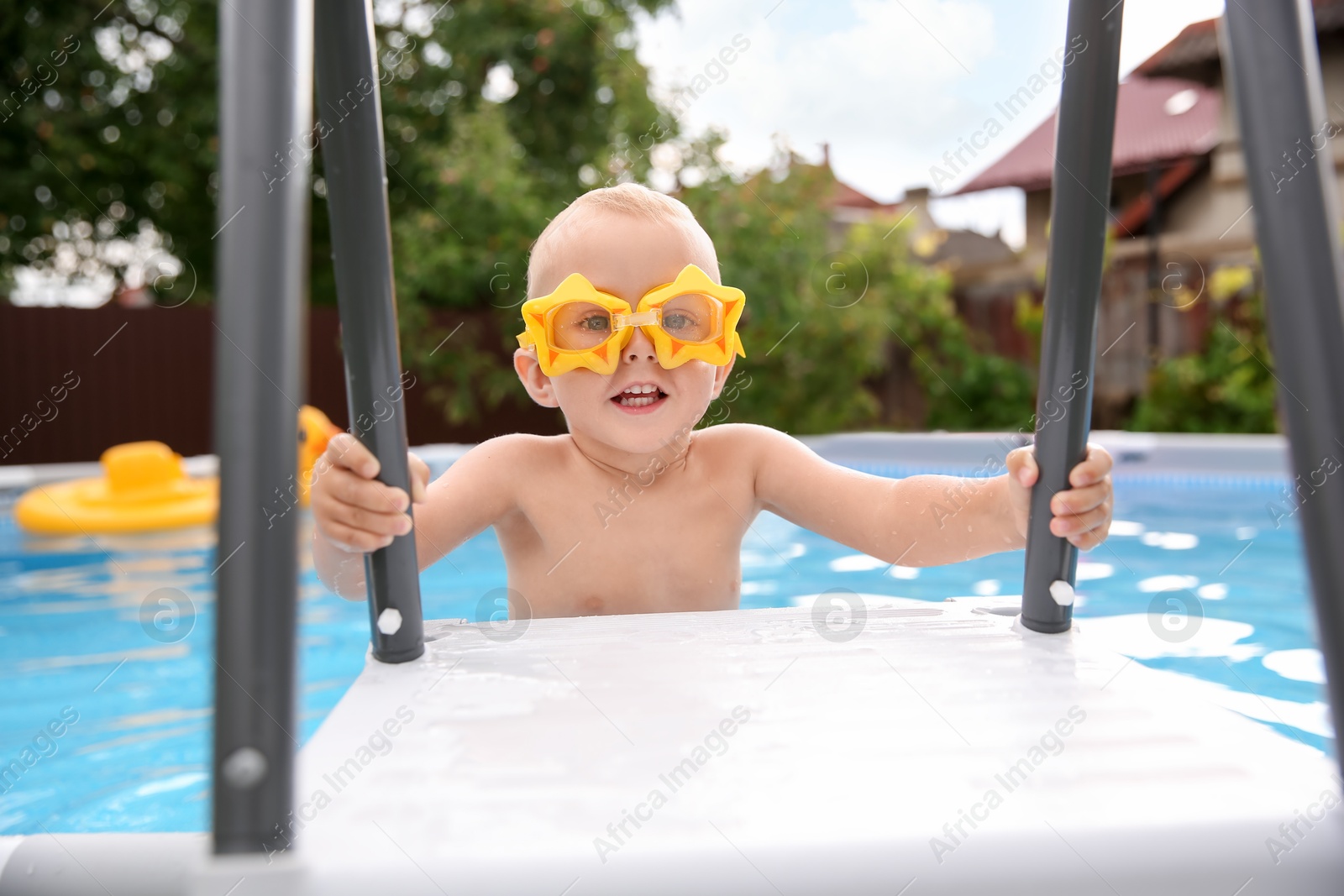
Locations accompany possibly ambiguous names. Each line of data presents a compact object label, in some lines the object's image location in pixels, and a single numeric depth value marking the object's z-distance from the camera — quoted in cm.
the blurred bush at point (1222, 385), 815
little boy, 157
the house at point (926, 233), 993
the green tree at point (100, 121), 1047
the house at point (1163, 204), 943
